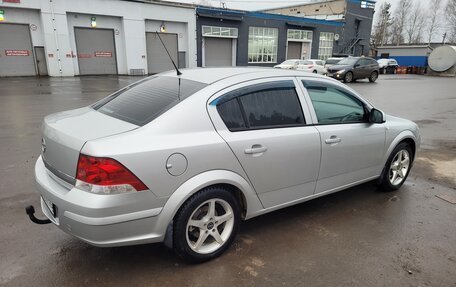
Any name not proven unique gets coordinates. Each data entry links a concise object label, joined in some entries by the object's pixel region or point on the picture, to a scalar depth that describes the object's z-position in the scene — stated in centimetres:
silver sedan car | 250
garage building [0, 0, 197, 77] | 2336
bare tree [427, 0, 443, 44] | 7988
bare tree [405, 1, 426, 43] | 8438
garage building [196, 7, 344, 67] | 3221
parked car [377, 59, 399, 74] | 4172
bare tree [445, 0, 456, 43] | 7369
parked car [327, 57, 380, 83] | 2328
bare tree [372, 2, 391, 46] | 7612
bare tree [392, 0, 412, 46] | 8406
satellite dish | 3575
